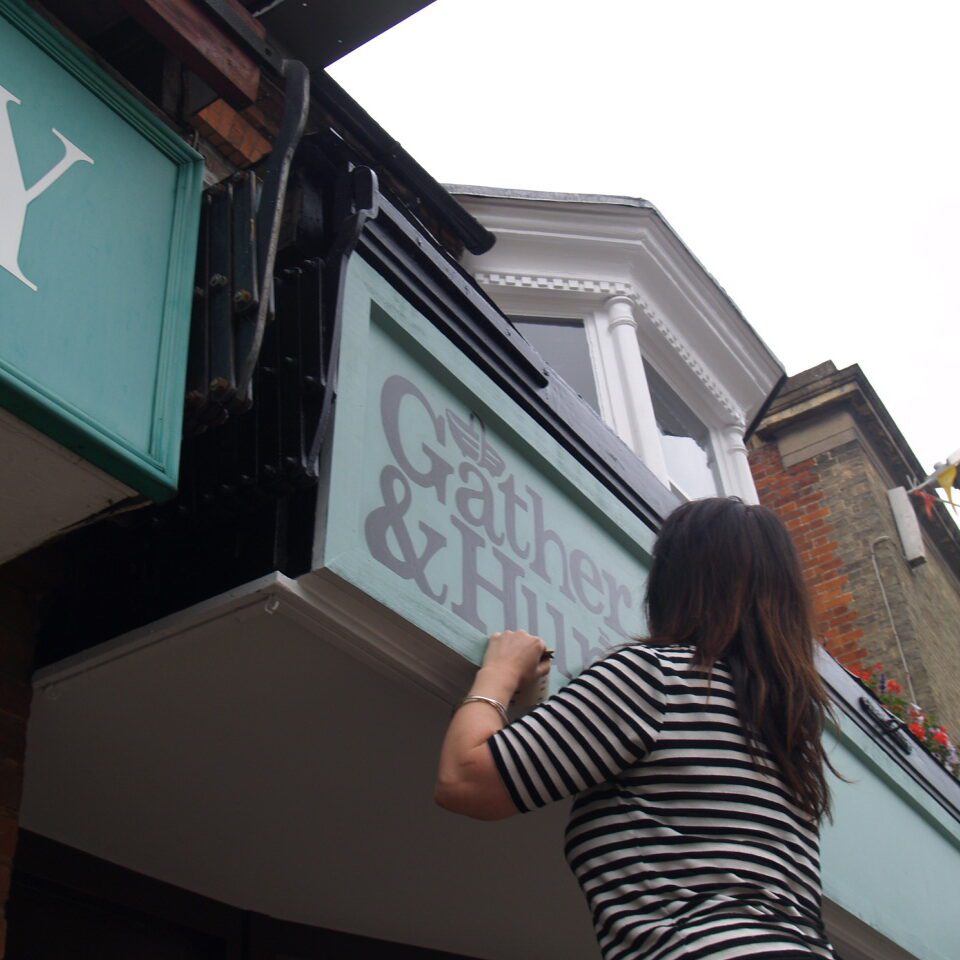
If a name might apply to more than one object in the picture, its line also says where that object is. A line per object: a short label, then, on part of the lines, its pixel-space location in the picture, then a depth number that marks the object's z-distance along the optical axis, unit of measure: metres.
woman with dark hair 2.07
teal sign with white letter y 2.26
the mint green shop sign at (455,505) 2.79
